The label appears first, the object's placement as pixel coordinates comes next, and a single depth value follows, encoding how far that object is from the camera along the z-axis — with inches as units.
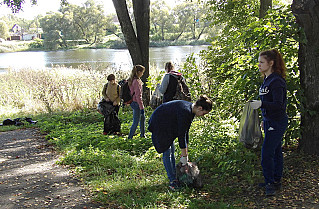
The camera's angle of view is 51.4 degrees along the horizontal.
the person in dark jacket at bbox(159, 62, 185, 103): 248.8
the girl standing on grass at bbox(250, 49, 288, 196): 156.5
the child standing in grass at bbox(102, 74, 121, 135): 314.3
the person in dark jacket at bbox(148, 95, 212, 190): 158.1
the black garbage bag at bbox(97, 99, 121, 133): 315.0
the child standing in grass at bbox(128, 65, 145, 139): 276.8
